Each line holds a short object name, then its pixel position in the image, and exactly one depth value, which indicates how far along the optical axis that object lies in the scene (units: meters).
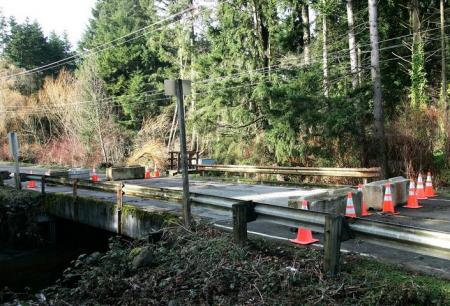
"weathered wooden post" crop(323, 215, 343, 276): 5.25
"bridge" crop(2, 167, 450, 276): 5.10
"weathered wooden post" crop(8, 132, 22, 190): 14.90
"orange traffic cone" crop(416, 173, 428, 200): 12.05
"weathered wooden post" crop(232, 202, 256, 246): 6.59
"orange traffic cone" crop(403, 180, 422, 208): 10.66
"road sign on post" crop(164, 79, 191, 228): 7.85
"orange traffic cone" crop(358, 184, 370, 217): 9.54
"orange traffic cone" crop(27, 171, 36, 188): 17.66
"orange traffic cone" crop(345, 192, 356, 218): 8.76
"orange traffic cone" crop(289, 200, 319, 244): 7.02
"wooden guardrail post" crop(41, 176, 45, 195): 14.30
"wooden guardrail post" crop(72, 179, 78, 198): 12.87
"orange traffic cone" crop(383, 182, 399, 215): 9.83
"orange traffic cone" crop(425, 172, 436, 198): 12.61
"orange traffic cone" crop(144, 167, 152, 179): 22.17
